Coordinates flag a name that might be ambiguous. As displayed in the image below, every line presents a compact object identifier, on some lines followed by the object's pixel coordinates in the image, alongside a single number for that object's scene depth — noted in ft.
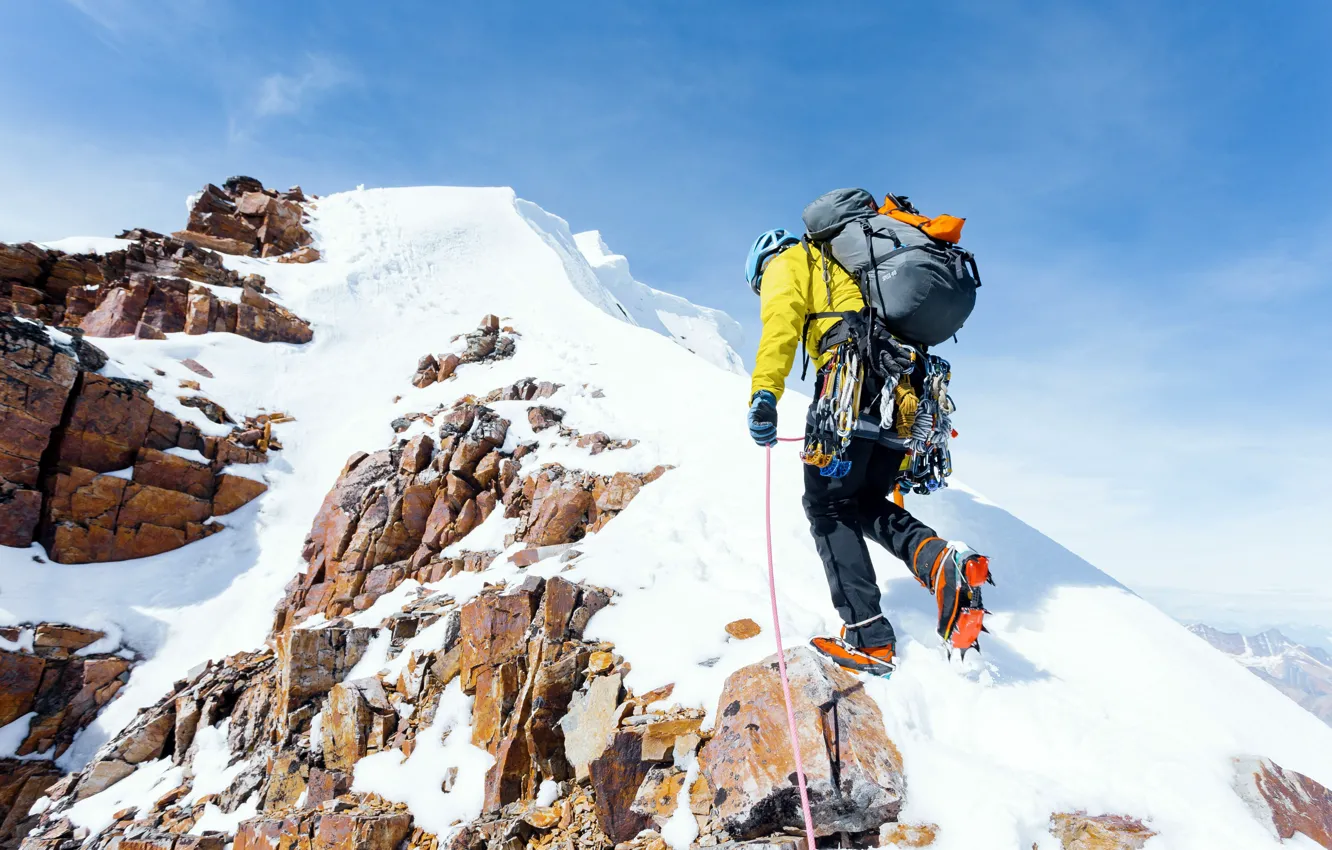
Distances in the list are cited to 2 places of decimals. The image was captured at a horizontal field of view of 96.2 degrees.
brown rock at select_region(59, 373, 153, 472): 37.91
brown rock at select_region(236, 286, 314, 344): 57.62
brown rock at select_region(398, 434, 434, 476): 35.91
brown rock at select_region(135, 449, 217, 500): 39.50
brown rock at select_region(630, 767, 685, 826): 11.60
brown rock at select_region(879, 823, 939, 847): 9.40
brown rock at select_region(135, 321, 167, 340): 50.80
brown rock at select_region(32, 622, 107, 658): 31.40
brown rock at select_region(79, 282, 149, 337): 53.83
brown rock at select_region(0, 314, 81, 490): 36.01
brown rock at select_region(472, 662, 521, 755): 16.62
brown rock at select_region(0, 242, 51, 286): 58.59
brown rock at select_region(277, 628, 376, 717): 21.42
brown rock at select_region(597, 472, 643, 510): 27.27
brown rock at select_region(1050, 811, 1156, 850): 9.04
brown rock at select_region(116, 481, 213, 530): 38.34
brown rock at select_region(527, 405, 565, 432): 36.29
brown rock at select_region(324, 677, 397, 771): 18.63
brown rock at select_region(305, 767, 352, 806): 17.37
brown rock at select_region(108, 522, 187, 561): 37.52
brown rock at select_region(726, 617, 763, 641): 15.15
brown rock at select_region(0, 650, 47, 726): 29.35
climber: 12.20
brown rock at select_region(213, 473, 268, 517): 41.55
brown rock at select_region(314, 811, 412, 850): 14.48
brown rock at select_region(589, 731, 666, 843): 11.96
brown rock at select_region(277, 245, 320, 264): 76.10
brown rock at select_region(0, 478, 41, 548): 35.04
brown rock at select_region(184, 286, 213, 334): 54.95
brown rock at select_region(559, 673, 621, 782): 14.05
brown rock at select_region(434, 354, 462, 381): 53.06
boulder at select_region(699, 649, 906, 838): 10.02
